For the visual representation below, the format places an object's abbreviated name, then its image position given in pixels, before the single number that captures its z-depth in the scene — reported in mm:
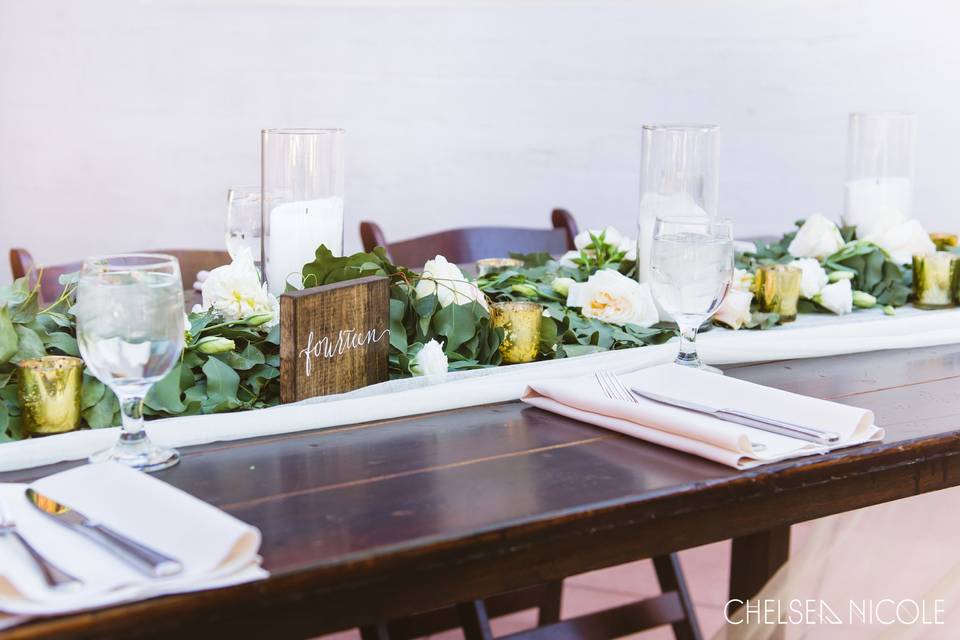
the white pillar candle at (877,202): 1787
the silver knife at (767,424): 955
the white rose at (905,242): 1688
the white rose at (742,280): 1465
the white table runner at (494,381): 928
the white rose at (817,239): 1686
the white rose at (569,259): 1629
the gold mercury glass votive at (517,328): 1212
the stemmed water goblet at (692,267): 1134
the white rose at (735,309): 1387
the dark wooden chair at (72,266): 1825
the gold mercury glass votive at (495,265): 1559
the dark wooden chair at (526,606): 1470
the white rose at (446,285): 1188
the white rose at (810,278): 1532
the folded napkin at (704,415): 921
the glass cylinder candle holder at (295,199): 1220
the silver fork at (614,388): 1059
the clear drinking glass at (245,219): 1366
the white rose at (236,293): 1140
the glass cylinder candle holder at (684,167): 1399
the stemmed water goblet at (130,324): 845
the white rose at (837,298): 1522
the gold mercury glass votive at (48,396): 945
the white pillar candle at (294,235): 1217
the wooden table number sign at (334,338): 1035
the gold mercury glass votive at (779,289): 1466
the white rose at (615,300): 1331
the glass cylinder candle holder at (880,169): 1798
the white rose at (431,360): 1123
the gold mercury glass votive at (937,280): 1561
